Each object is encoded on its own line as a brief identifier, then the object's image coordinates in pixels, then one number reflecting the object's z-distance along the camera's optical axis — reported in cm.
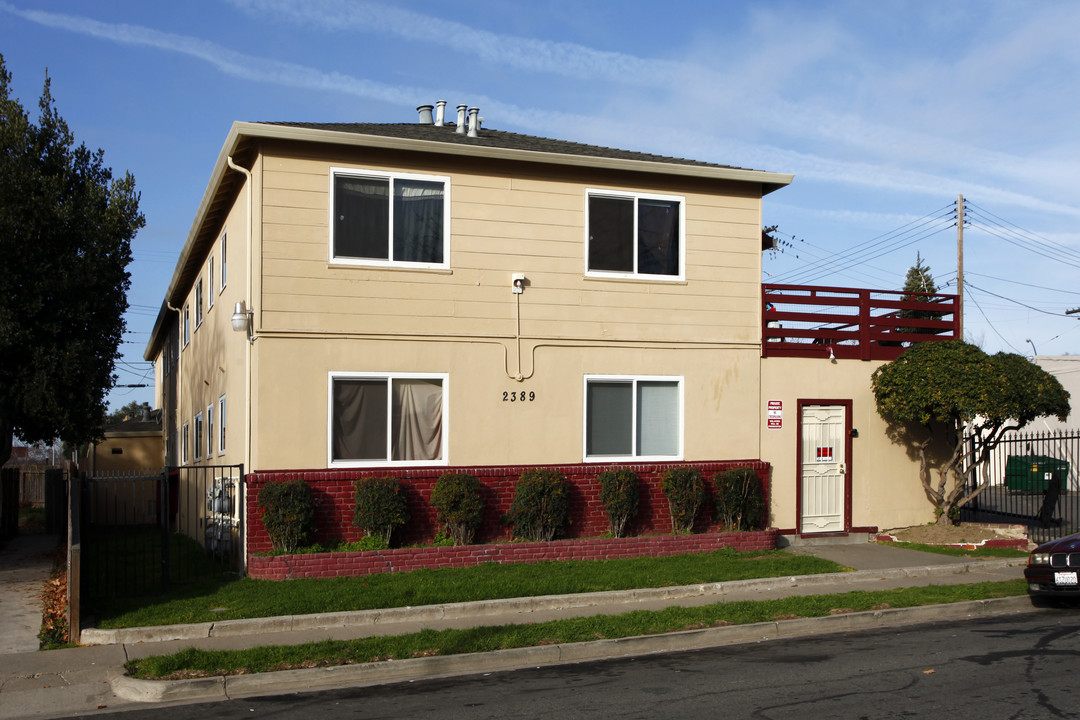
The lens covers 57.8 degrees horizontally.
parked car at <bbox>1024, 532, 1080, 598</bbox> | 1142
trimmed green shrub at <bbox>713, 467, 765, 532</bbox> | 1586
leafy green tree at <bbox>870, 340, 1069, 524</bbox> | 1578
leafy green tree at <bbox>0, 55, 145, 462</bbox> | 1567
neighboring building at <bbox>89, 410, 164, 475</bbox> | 3034
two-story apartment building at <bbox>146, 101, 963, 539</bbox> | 1410
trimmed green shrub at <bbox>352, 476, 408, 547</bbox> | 1370
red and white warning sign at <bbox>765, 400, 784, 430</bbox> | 1680
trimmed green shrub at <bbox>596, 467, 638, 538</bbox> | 1509
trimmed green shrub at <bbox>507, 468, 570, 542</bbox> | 1459
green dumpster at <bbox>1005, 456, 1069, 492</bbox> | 1972
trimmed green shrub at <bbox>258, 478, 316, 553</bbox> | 1323
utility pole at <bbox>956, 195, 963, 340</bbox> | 3694
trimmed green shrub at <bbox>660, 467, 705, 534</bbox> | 1557
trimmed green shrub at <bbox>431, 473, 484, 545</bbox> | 1409
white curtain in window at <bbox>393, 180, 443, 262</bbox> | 1479
